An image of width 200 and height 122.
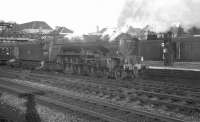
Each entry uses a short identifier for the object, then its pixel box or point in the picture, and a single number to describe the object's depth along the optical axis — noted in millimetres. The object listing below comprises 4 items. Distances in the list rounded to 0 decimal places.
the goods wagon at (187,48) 19922
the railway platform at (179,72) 16634
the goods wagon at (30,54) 22564
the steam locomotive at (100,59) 16469
